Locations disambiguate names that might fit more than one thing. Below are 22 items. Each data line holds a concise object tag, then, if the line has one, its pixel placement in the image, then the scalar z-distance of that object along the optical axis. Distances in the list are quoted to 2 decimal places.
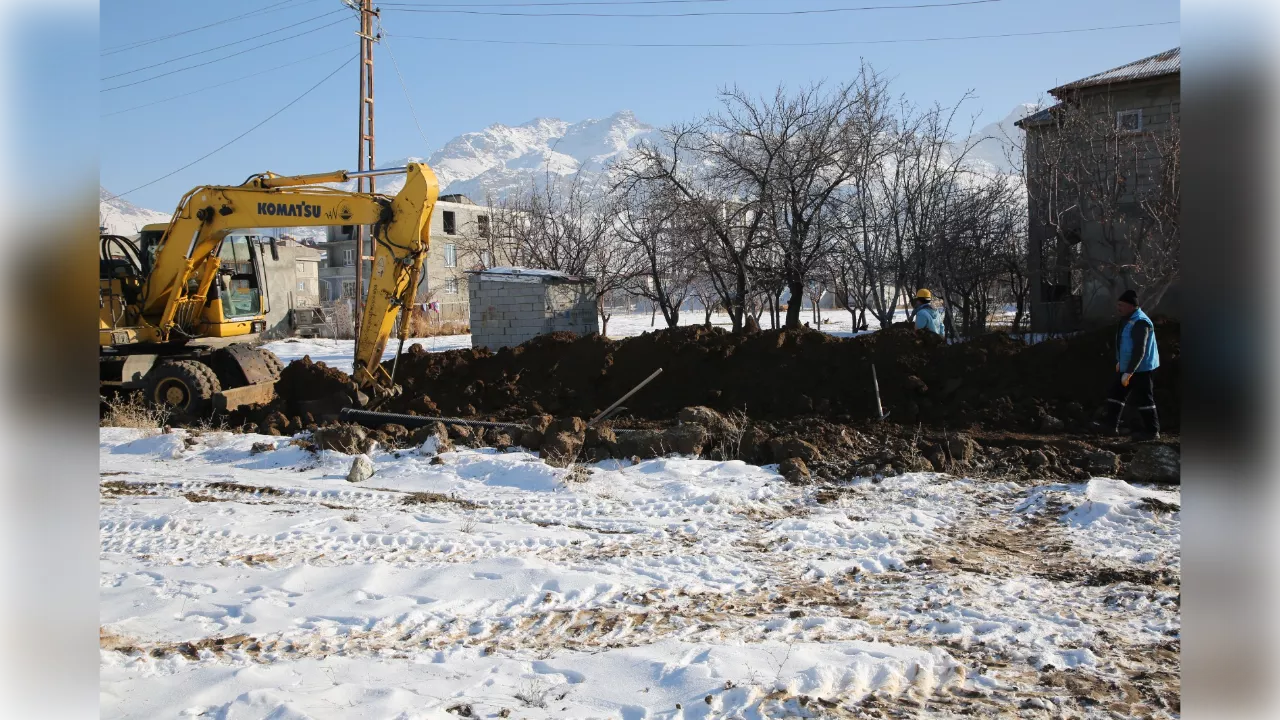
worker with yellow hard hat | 12.88
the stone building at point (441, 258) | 48.33
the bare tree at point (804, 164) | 17.94
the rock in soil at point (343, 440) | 10.43
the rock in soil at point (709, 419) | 10.12
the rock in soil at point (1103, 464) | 8.69
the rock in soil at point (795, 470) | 8.77
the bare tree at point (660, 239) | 18.88
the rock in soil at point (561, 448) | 9.59
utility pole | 19.27
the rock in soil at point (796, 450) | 9.34
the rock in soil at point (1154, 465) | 8.34
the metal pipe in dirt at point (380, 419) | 11.57
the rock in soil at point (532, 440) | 10.16
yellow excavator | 12.14
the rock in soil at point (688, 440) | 9.82
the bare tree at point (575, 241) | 25.03
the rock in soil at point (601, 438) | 9.96
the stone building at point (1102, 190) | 16.53
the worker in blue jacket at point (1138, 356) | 9.33
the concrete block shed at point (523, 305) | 17.73
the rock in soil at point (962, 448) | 9.23
